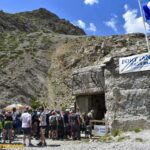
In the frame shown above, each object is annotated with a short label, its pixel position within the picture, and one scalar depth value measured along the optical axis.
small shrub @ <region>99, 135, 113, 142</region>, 9.15
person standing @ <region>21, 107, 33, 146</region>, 8.80
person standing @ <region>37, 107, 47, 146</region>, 8.90
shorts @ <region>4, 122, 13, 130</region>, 9.77
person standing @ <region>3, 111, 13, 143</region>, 9.69
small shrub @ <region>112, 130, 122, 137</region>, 9.59
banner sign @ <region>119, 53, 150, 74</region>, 9.59
